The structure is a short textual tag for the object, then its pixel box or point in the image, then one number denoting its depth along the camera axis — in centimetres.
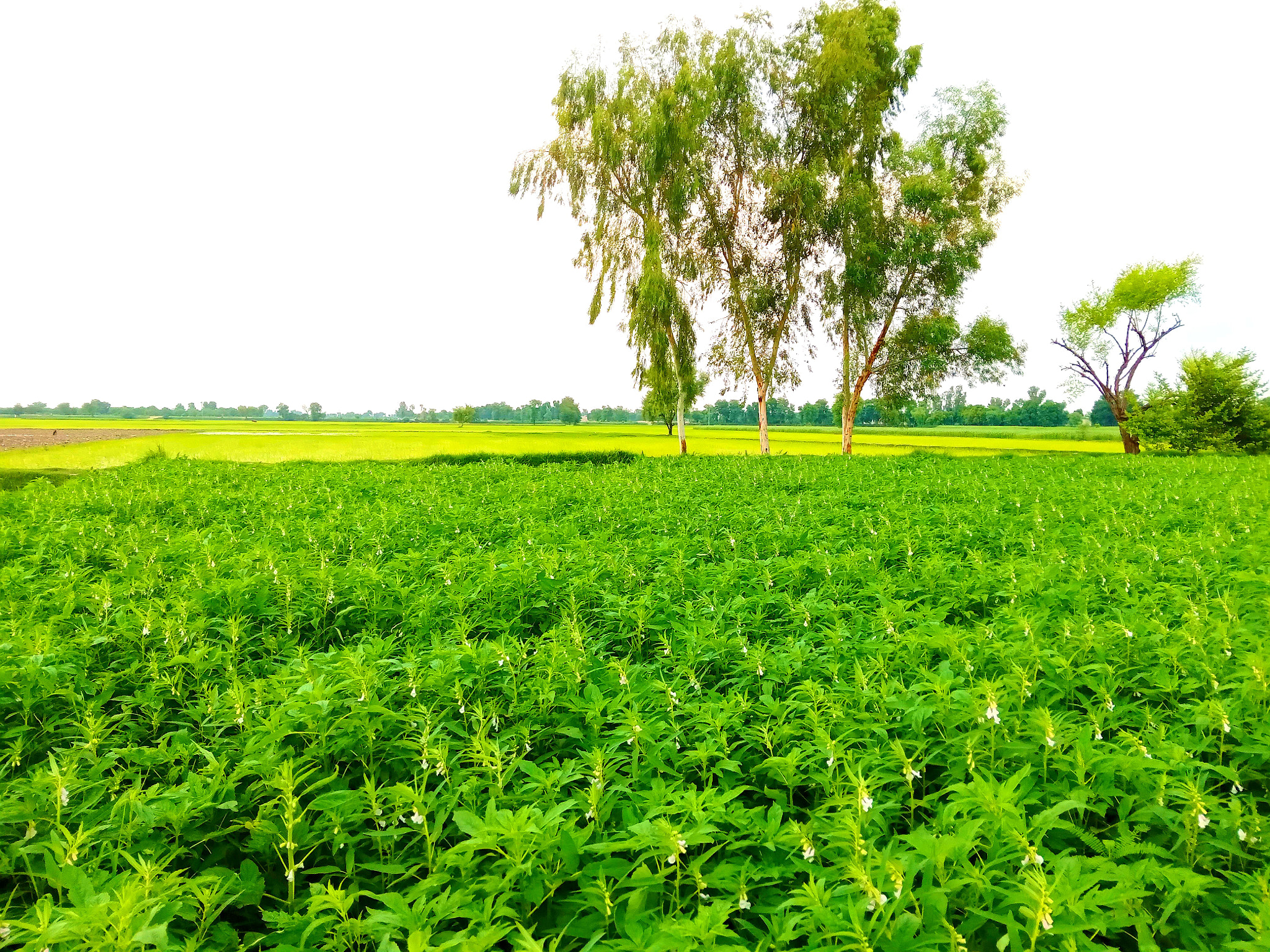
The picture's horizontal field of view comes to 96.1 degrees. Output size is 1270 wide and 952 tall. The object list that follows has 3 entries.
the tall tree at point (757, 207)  2502
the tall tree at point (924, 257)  2709
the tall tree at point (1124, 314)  4041
